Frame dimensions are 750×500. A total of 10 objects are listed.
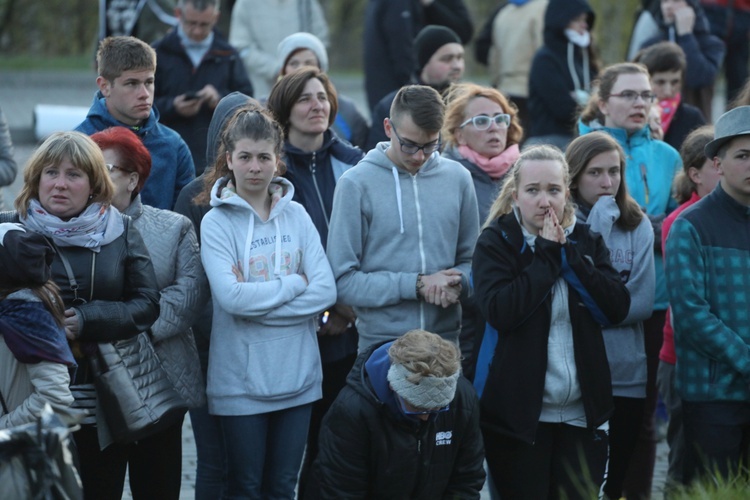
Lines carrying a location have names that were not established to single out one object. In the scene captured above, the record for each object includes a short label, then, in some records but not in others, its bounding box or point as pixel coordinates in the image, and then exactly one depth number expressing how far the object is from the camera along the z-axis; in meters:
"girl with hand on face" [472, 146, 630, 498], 10.59
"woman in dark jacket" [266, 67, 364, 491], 12.12
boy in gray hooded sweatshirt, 11.24
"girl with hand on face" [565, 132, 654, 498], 11.59
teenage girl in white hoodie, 10.71
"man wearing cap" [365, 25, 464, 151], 16.72
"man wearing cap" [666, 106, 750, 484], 11.03
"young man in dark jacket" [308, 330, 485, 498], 9.97
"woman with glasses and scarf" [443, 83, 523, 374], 13.09
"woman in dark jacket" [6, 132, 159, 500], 9.88
